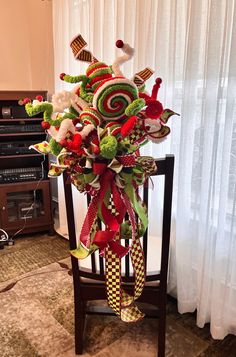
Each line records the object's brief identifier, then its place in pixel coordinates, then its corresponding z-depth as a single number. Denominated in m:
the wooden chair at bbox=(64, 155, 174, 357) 1.13
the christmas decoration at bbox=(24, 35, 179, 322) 0.88
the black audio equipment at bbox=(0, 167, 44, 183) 2.34
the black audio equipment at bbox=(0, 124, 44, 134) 2.25
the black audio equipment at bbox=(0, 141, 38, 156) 2.28
